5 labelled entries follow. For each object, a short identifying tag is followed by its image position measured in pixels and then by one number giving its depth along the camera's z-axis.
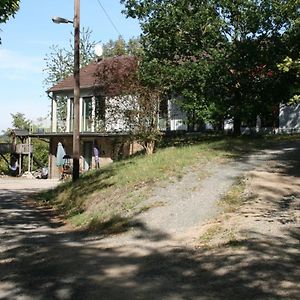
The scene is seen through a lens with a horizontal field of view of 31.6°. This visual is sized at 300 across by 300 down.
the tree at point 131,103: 20.78
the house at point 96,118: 22.31
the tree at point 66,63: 57.78
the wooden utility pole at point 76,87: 19.53
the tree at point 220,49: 22.22
